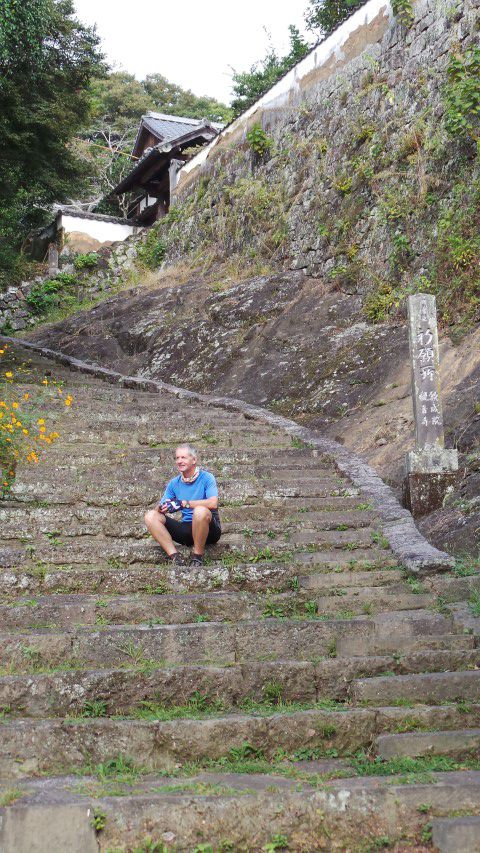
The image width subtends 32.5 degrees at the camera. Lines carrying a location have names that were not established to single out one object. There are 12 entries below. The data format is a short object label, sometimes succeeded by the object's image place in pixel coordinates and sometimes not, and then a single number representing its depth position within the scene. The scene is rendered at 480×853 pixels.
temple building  28.33
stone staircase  3.47
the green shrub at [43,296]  24.67
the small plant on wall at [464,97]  11.57
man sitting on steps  6.27
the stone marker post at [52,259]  26.41
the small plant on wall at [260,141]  19.38
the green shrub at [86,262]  25.89
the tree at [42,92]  12.59
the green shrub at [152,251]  23.84
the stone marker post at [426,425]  7.91
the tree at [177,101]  39.02
